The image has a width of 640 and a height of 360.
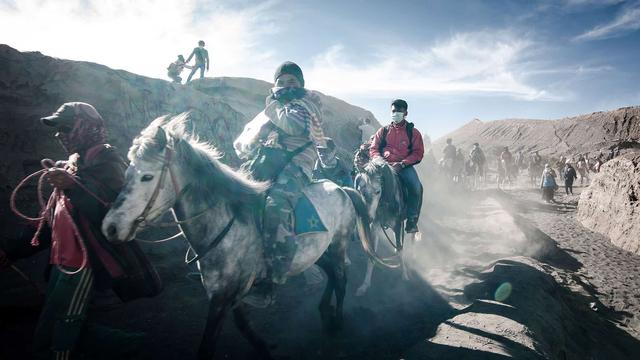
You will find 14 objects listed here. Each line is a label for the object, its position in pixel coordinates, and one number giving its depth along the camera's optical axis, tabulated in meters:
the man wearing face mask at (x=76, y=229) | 2.52
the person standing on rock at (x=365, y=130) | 17.56
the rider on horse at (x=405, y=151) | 6.79
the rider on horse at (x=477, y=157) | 24.20
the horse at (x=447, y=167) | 23.88
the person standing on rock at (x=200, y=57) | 13.62
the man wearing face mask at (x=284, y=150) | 3.54
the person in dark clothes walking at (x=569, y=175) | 20.10
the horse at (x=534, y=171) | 28.97
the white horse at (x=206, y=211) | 2.50
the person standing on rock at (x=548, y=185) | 17.09
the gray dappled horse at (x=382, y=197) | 6.39
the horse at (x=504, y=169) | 28.31
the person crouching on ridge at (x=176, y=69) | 12.89
